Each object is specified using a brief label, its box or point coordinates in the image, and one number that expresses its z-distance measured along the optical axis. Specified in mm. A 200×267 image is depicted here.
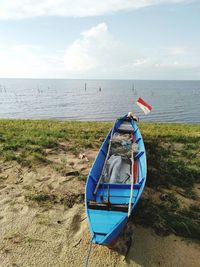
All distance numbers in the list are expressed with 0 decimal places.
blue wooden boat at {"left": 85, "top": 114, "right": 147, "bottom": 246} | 3383
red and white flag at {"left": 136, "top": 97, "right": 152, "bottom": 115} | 10306
